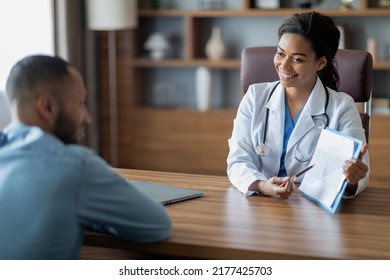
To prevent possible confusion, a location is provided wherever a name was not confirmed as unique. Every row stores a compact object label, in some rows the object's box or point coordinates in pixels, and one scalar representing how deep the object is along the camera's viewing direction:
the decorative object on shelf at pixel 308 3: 5.25
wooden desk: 1.84
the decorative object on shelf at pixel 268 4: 5.30
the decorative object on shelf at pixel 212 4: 5.47
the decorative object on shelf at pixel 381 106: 5.11
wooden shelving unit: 5.37
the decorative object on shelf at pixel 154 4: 5.55
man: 1.74
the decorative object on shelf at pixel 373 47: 5.13
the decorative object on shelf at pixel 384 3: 5.14
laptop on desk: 2.29
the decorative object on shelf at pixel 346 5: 5.17
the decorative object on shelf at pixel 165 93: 5.77
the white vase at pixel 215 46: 5.44
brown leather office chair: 2.82
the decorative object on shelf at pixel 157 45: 5.52
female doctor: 2.60
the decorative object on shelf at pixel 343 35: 5.18
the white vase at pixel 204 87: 5.43
